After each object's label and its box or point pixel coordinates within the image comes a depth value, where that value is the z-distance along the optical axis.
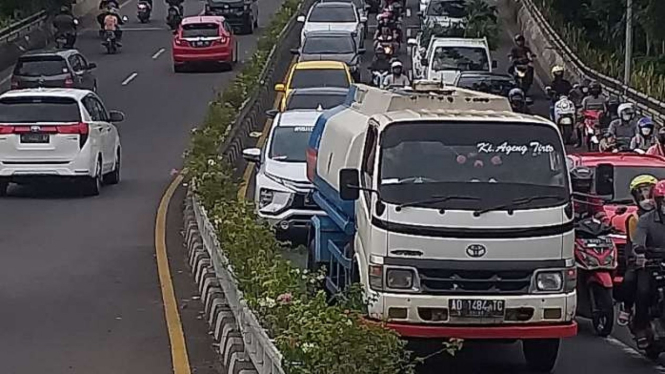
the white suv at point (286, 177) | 21.53
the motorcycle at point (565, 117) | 33.03
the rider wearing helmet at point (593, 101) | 32.85
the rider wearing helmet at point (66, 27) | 53.38
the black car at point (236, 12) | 58.53
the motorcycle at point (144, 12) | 63.50
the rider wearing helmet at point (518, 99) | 27.04
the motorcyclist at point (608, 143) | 26.42
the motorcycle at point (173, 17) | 60.81
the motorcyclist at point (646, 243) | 14.52
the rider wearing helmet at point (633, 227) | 14.78
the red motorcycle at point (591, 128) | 30.22
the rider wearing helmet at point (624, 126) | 27.73
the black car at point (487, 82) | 35.97
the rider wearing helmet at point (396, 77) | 31.42
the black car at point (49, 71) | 39.16
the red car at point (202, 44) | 48.53
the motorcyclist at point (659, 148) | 23.12
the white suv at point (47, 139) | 27.30
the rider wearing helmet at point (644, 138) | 25.38
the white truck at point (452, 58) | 40.84
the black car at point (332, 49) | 44.38
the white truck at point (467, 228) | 13.18
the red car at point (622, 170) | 18.00
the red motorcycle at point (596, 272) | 15.91
